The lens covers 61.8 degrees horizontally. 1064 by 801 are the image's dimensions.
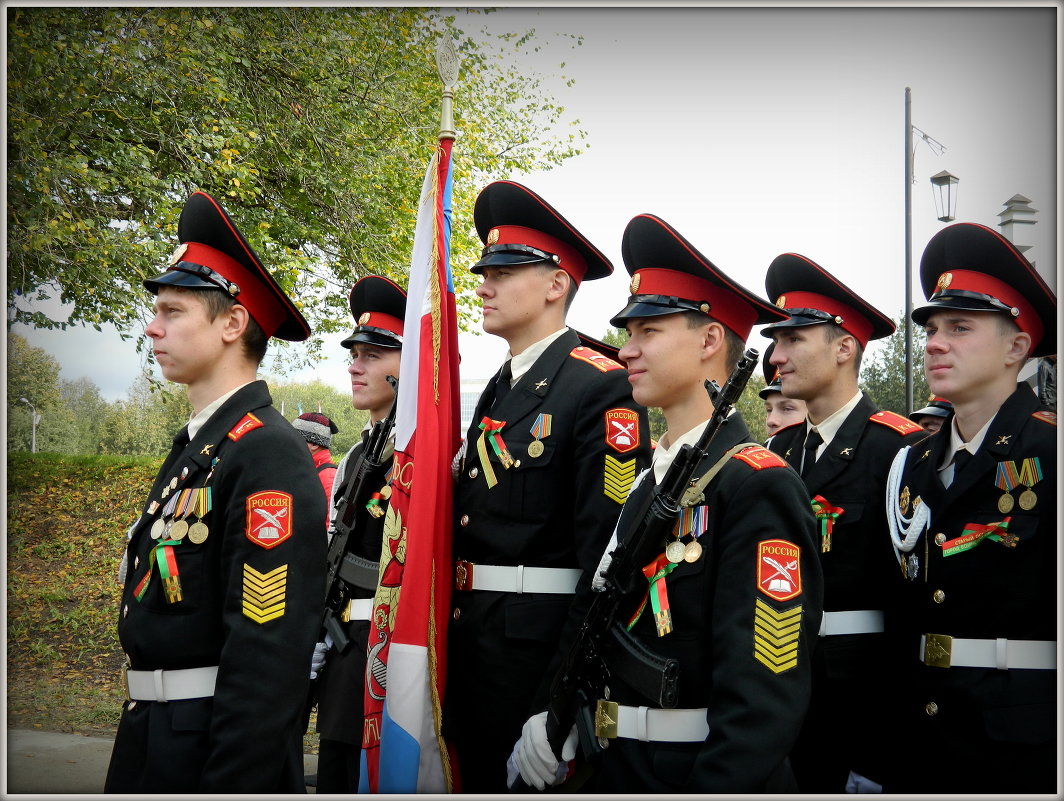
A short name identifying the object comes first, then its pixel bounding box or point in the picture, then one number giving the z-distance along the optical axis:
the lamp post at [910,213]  9.13
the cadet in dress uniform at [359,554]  4.31
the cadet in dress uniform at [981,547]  2.94
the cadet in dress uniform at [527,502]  3.38
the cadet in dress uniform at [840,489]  3.71
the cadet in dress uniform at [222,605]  2.57
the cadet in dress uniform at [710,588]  2.29
